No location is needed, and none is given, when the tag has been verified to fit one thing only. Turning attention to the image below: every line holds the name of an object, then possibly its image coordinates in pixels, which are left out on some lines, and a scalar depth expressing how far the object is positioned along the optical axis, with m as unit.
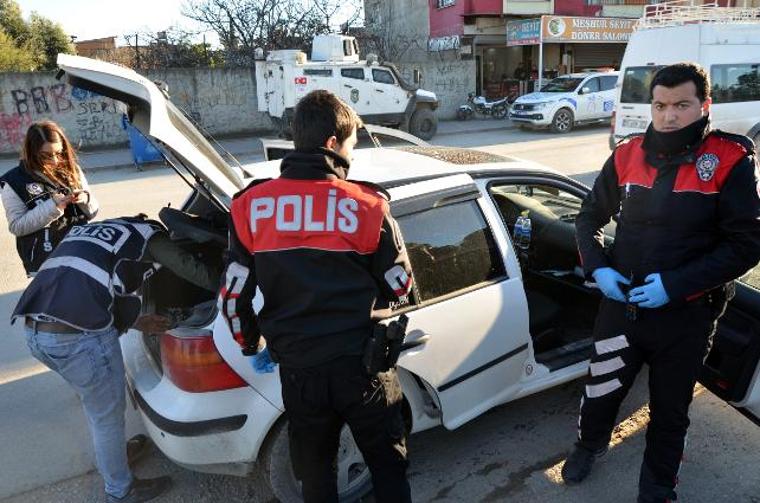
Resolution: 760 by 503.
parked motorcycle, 20.59
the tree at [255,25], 21.22
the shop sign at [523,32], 21.27
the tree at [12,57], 17.02
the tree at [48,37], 23.72
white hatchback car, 2.25
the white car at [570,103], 16.25
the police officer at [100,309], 2.24
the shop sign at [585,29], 21.06
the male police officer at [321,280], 1.79
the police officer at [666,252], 2.19
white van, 9.80
